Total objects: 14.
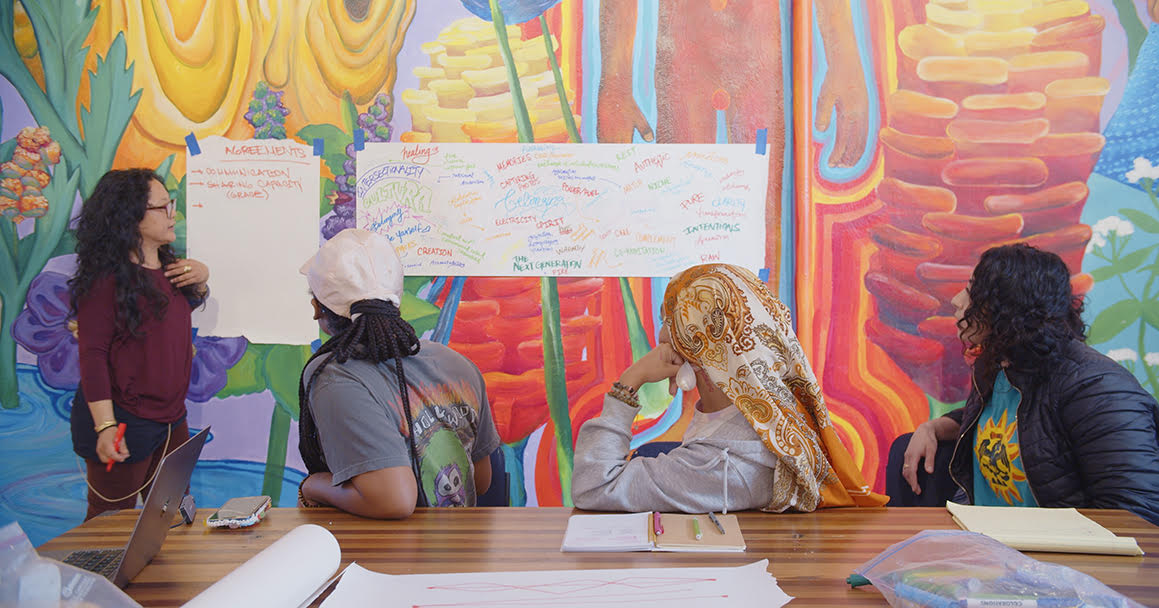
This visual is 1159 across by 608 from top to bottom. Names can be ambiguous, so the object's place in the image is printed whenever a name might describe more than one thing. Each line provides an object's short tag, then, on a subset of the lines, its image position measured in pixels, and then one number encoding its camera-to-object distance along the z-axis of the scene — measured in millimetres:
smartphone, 1478
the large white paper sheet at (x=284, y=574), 997
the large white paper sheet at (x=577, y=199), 3393
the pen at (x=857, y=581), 1172
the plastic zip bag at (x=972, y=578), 1004
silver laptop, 1190
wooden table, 1201
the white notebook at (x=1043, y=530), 1324
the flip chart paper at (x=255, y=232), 3408
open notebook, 1344
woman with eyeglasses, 3045
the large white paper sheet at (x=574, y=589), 1120
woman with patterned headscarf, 1594
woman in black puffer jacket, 1854
